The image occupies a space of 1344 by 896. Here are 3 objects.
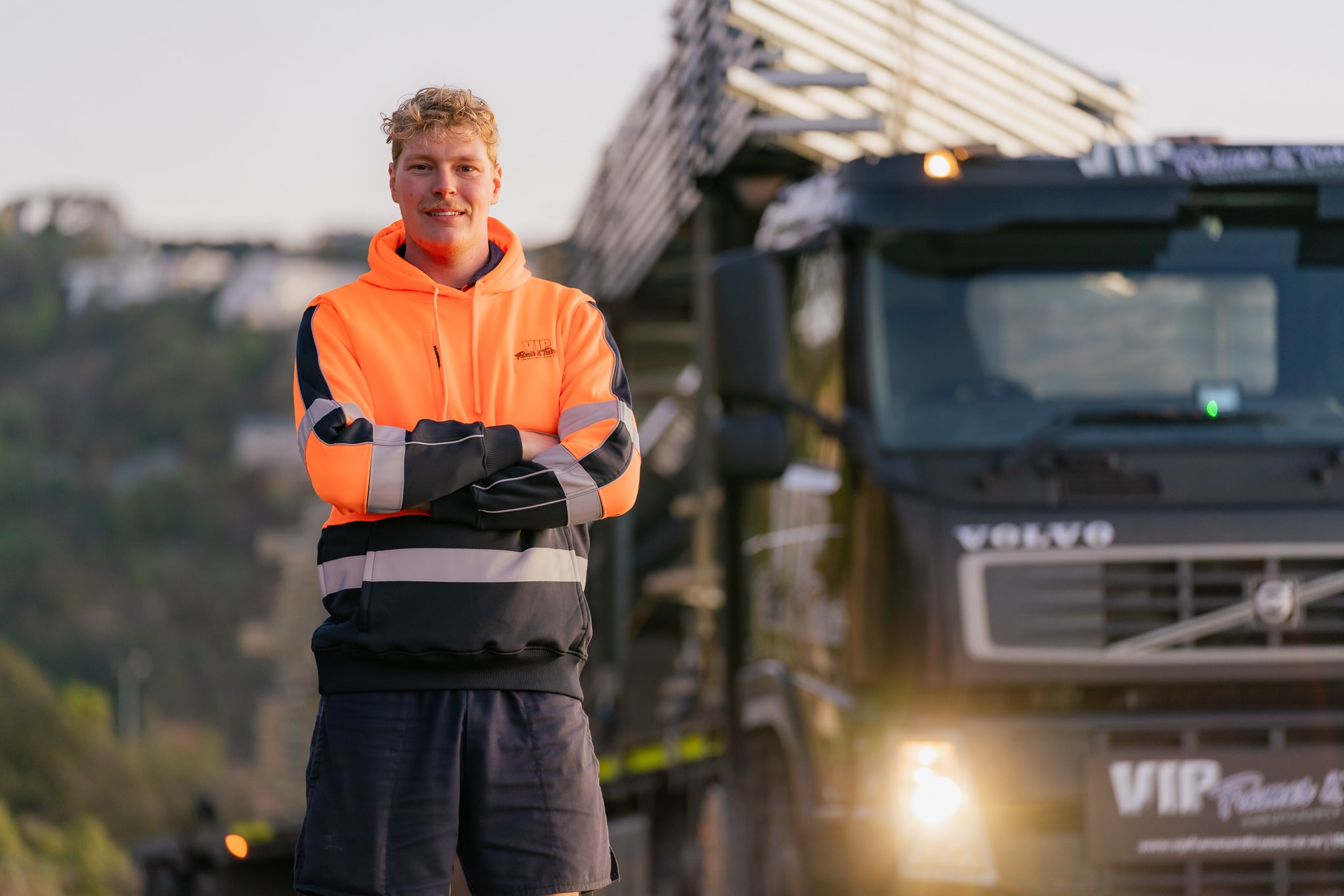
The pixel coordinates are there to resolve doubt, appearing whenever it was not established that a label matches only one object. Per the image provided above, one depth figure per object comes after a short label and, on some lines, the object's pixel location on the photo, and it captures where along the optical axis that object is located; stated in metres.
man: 4.57
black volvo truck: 8.98
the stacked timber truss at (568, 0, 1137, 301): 11.35
